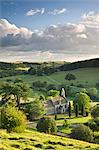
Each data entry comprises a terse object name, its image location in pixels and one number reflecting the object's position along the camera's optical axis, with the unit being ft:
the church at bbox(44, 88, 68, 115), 274.77
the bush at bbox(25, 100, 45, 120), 233.96
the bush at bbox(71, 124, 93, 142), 158.26
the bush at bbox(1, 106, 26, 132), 116.23
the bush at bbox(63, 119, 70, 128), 201.22
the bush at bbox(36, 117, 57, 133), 178.19
